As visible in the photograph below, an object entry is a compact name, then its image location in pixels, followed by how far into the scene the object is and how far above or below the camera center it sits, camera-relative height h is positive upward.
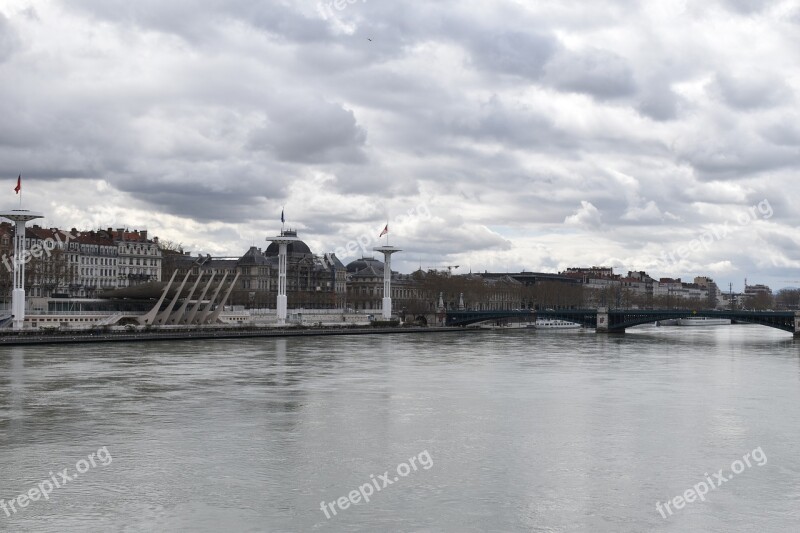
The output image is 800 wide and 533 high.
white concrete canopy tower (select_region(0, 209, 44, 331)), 56.28 +2.29
